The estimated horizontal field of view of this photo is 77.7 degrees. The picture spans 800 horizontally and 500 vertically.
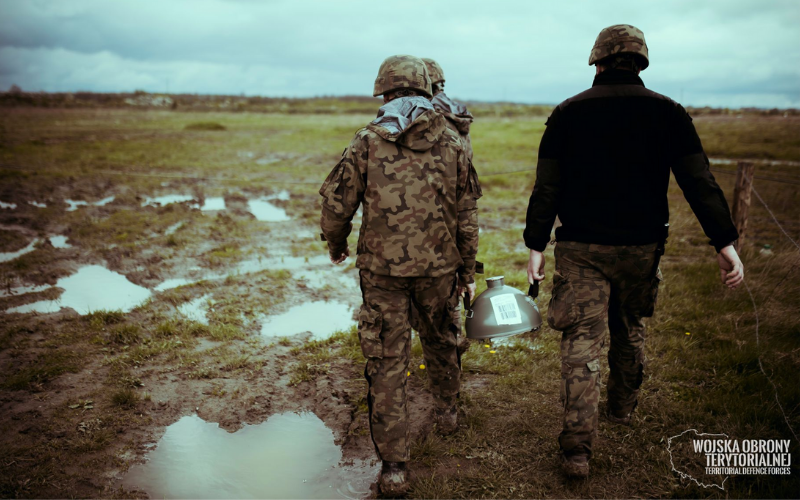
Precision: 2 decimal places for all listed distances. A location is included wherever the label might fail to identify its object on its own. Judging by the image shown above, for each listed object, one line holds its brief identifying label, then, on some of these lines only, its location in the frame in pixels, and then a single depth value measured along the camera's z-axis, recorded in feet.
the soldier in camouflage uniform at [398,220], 9.25
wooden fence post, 21.02
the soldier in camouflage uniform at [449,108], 14.66
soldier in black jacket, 9.00
